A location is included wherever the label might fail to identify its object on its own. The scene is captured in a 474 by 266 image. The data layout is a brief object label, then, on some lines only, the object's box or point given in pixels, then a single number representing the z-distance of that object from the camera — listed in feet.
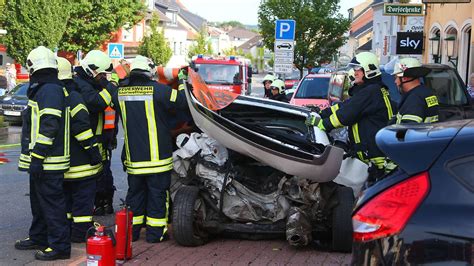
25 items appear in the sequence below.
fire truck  79.92
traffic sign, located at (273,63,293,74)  59.72
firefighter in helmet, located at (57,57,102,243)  22.65
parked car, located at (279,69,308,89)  114.77
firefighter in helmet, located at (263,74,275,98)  48.28
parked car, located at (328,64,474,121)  35.27
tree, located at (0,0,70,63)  117.60
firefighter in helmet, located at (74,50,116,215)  24.47
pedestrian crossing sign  89.15
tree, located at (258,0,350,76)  123.85
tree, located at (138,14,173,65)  195.83
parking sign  59.21
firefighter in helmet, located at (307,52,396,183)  23.48
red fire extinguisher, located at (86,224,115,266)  18.52
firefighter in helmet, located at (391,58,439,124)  22.52
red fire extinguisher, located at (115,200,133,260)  20.95
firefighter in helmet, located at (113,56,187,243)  23.22
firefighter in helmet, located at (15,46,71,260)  21.01
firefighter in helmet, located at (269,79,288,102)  44.29
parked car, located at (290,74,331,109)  60.36
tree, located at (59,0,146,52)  138.21
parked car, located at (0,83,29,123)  74.90
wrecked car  21.09
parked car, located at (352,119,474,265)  10.37
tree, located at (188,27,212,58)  255.93
